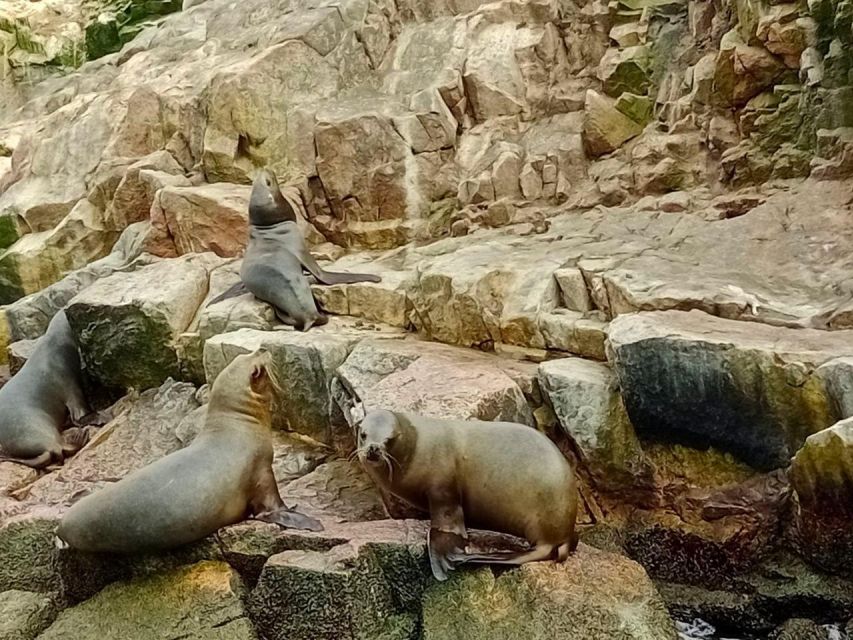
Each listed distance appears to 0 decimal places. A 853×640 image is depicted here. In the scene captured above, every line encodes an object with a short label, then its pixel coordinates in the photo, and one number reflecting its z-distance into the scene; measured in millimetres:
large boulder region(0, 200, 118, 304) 9547
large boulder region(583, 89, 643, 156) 8055
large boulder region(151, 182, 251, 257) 8047
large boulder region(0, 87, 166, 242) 9766
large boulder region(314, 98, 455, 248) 8297
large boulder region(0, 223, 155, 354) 8141
